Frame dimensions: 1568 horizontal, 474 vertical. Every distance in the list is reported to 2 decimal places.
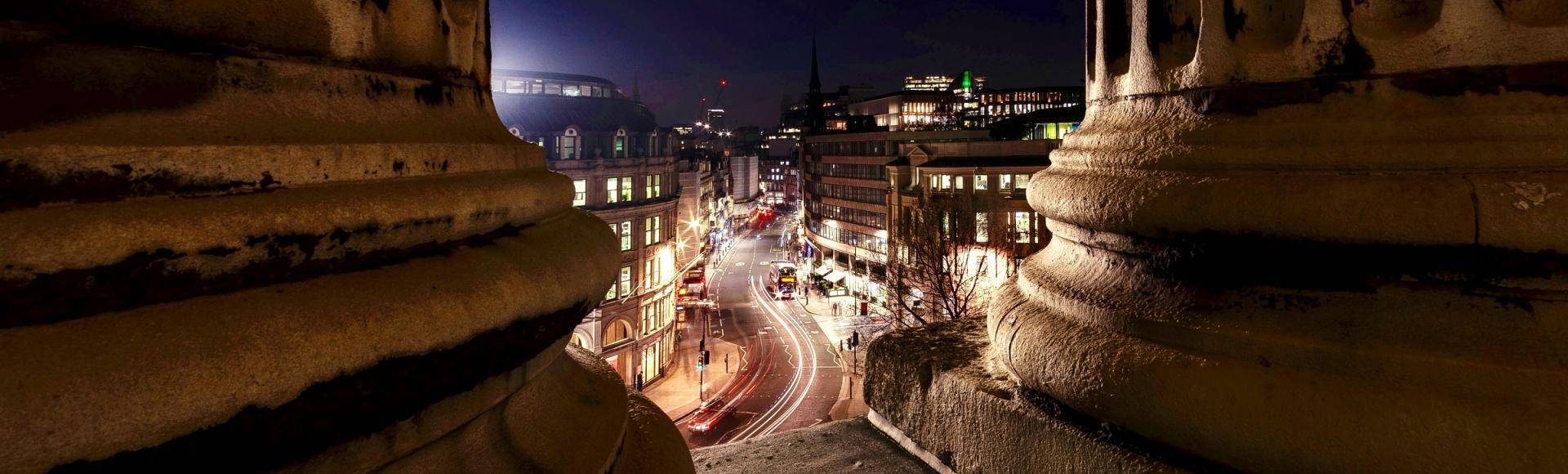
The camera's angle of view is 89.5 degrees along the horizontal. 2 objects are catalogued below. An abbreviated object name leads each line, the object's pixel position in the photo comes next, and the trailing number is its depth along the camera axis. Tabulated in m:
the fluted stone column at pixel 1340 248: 2.22
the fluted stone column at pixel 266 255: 1.50
